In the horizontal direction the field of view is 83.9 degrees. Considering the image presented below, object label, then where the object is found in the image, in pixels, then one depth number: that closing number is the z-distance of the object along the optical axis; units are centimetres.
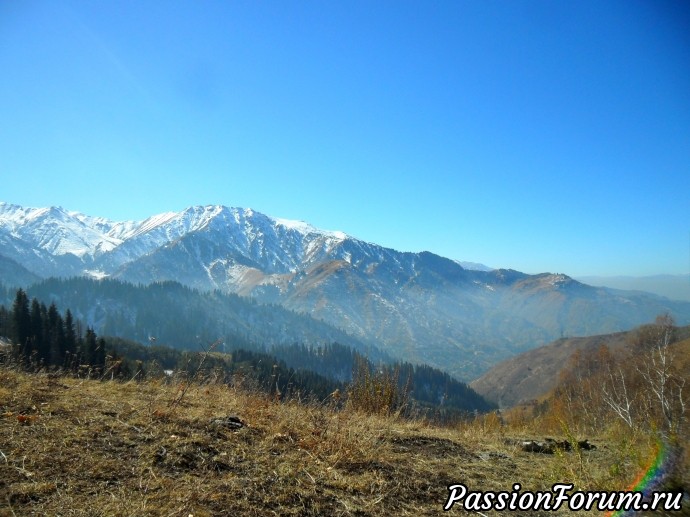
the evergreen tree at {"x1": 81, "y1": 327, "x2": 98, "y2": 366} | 5079
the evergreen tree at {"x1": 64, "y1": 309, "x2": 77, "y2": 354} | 5117
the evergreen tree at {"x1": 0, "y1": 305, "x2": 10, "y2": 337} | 5318
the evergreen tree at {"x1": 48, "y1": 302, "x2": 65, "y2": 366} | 4764
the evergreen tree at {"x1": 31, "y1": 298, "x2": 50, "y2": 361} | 4879
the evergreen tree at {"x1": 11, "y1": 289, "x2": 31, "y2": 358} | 5147
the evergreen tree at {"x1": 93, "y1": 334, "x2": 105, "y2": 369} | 4387
